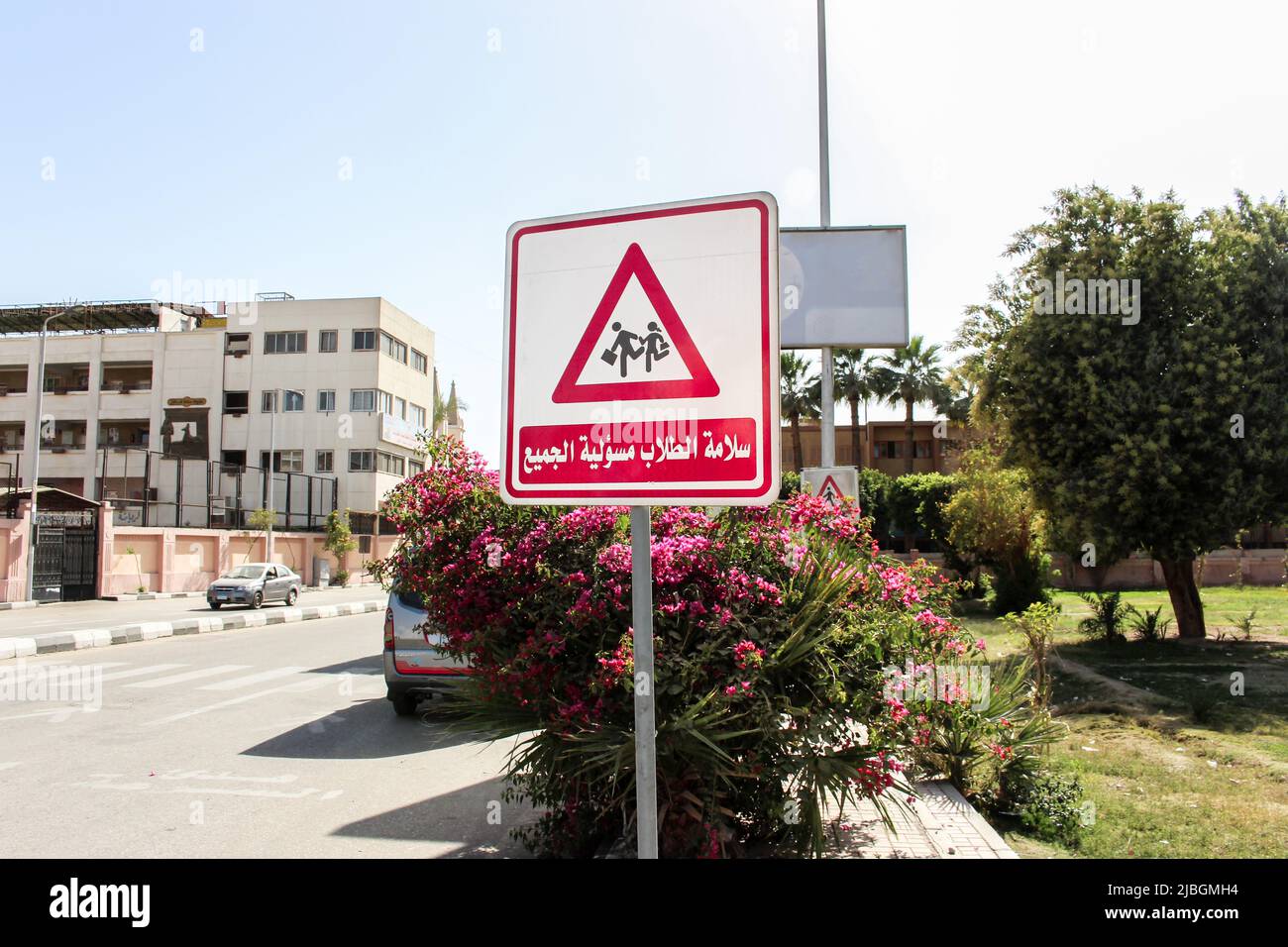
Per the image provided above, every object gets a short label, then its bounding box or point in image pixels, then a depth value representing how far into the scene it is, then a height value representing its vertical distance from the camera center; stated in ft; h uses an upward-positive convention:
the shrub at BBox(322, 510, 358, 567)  145.89 -1.41
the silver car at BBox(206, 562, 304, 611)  88.79 -5.97
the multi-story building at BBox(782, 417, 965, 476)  189.47 +17.81
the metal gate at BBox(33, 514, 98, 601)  92.94 -3.84
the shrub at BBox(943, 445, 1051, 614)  75.36 -0.65
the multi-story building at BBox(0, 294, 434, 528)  171.22 +24.31
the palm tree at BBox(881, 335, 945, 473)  154.71 +26.52
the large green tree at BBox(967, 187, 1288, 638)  40.88 +7.36
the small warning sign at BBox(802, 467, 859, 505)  32.32 +1.76
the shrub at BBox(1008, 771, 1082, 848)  17.08 -5.55
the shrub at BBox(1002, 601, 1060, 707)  23.75 -2.80
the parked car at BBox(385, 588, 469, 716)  29.81 -4.31
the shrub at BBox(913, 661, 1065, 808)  18.38 -4.43
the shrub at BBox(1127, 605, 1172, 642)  47.24 -5.27
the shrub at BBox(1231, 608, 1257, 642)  47.39 -5.27
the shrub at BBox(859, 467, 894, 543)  135.03 +5.00
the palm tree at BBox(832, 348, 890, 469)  151.43 +25.28
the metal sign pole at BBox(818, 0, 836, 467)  38.81 +13.98
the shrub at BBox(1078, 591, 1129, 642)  47.72 -4.93
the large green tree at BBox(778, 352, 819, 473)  151.33 +23.32
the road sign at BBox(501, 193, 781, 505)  6.96 +1.38
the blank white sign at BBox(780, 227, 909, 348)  37.11 +9.94
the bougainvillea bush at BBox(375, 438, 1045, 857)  12.69 -1.88
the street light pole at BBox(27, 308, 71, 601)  88.22 -2.83
